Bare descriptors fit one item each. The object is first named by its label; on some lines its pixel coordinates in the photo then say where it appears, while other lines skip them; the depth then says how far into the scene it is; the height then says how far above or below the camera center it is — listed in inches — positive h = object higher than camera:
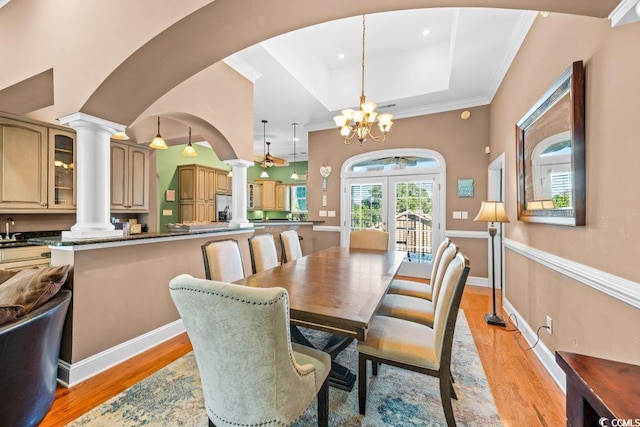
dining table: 50.1 -19.1
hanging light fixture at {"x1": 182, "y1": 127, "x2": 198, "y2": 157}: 166.4 +39.2
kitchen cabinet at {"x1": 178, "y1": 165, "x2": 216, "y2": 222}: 243.6 +18.3
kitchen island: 74.0 -27.4
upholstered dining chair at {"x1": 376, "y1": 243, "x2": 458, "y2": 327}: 72.9 -29.4
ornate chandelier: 110.3 +40.7
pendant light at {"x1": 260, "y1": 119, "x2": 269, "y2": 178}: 217.3 +72.5
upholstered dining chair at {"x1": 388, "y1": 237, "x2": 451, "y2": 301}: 90.2 -28.9
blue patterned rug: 59.6 -47.7
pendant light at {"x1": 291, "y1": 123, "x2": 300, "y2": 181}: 221.2 +72.9
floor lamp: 110.3 -1.1
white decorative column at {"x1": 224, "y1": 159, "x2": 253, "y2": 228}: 136.6 +10.4
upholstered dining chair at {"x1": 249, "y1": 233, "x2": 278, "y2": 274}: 99.7 -15.9
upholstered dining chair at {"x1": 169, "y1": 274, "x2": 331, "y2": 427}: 34.4 -20.3
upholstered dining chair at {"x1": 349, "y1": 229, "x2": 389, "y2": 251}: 139.3 -14.8
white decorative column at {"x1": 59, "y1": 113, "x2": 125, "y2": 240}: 79.7 +10.9
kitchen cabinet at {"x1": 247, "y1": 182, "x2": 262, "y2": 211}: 331.9 +21.1
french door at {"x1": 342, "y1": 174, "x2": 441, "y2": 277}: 181.6 +0.3
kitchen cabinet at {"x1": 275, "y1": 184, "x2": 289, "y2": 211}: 352.2 +20.7
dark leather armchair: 51.6 -32.7
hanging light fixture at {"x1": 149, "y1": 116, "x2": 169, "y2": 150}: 151.3 +40.3
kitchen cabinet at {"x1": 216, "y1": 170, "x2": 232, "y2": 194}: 269.6 +32.0
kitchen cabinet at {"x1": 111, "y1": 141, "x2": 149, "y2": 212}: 173.9 +24.2
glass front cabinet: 140.9 +23.8
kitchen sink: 118.3 -15.0
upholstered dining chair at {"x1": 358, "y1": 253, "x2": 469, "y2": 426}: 52.0 -29.5
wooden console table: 25.8 -19.1
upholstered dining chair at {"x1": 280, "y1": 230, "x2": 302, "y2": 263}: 116.2 -15.6
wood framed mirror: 63.7 +17.1
